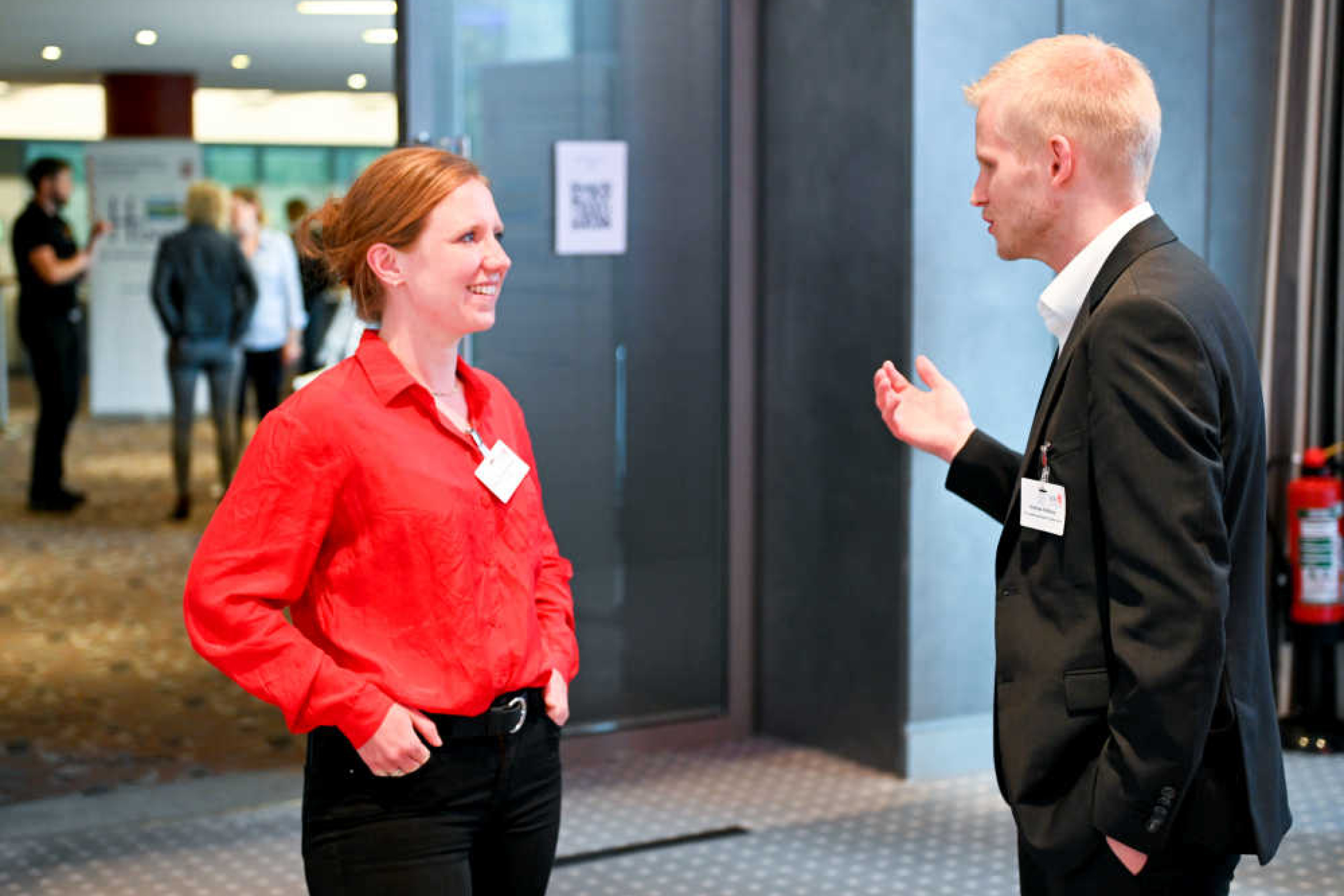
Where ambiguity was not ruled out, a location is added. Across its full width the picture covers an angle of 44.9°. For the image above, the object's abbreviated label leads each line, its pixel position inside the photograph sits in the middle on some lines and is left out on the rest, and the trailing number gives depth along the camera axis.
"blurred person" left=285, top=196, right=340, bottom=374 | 10.52
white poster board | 13.59
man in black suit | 1.69
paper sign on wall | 4.60
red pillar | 14.61
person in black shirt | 8.64
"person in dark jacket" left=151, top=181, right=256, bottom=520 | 8.26
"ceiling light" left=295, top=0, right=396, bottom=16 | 9.70
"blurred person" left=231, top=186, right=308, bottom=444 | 8.91
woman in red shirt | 1.92
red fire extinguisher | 4.86
